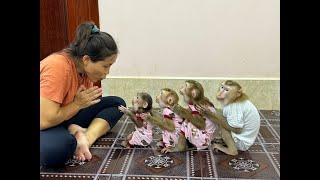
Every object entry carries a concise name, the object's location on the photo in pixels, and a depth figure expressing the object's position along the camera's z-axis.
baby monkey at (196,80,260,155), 1.51
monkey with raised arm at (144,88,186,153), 1.58
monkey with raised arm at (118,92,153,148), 1.60
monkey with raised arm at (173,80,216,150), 1.55
